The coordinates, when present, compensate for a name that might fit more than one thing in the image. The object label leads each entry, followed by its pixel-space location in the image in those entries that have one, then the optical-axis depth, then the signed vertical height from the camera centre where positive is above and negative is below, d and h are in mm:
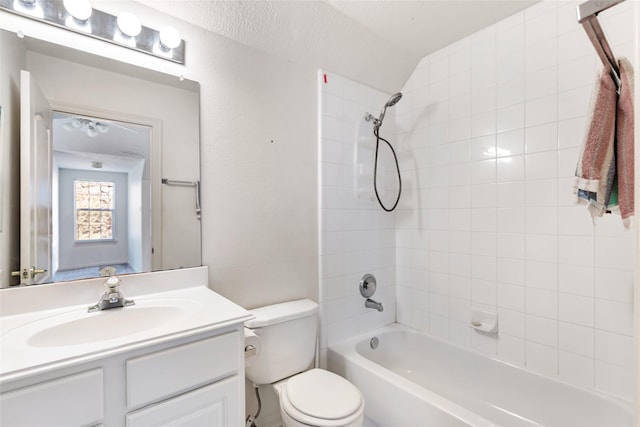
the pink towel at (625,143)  665 +160
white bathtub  1333 -923
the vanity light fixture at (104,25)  1116 +776
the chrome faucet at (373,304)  1996 -609
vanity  727 -404
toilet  1238 -805
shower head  1874 +691
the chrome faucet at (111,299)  1104 -311
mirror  1114 +217
